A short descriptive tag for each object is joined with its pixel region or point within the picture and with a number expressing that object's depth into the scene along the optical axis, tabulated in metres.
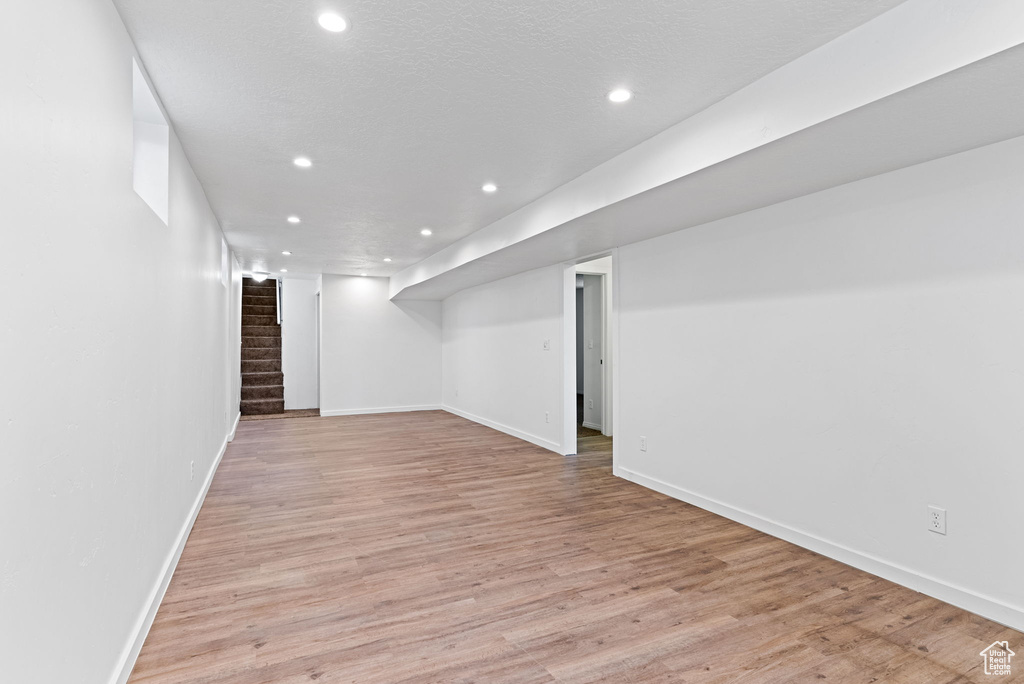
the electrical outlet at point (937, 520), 2.57
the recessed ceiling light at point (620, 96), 2.52
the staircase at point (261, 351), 9.46
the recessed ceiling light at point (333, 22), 1.93
